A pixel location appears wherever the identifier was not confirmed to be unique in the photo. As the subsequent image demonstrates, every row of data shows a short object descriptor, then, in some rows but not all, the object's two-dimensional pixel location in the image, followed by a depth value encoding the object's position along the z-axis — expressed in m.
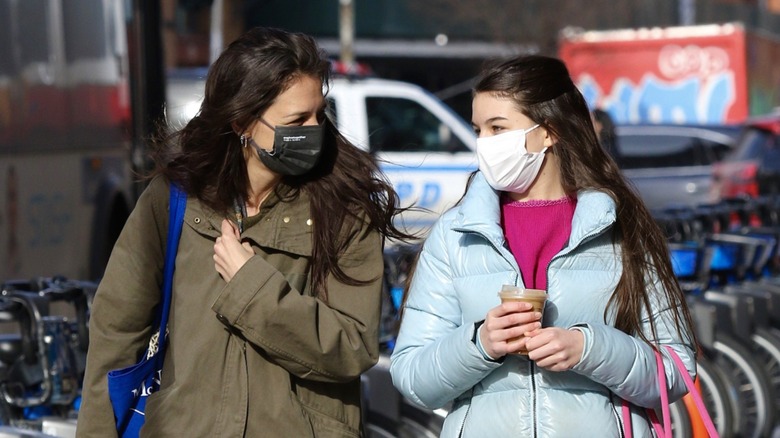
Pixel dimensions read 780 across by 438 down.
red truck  50.28
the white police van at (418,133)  26.89
